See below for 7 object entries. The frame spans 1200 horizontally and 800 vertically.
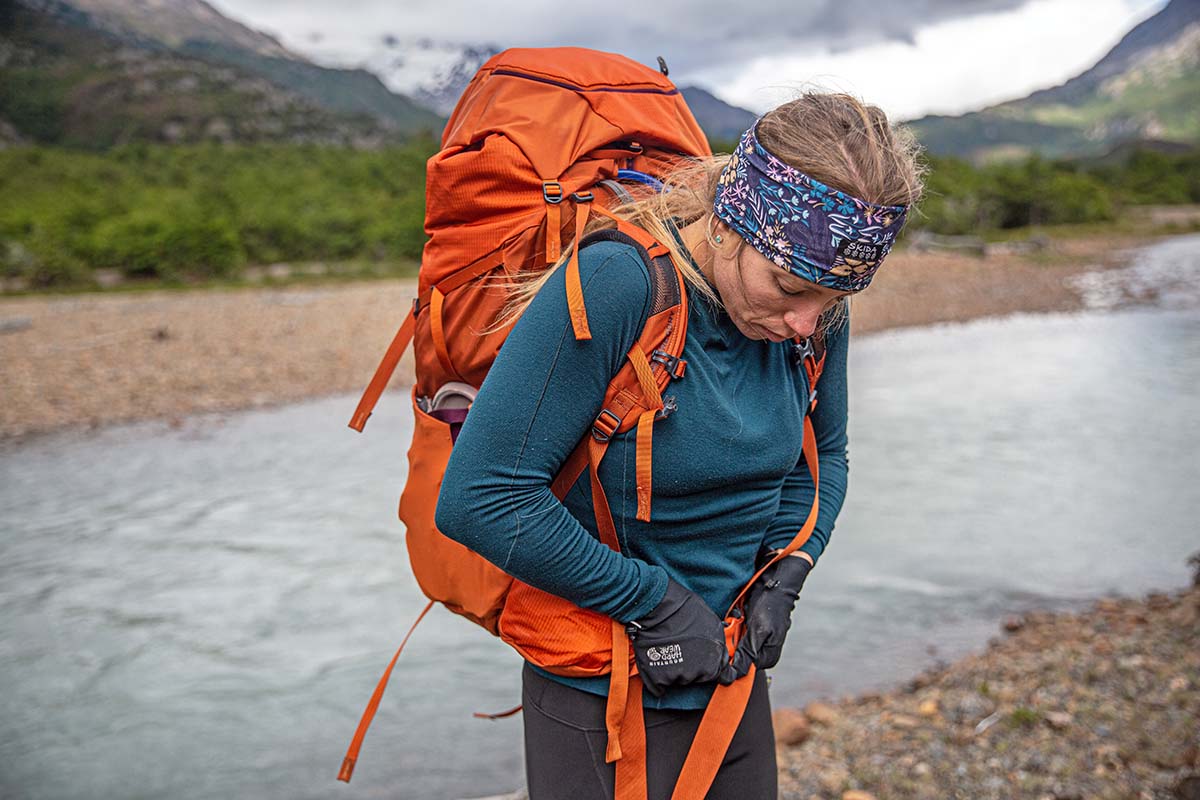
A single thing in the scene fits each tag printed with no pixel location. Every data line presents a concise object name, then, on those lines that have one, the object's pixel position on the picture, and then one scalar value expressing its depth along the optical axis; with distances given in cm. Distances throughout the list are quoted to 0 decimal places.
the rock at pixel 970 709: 373
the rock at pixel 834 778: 331
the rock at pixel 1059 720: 347
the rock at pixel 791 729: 386
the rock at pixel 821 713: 409
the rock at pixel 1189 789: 276
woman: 124
